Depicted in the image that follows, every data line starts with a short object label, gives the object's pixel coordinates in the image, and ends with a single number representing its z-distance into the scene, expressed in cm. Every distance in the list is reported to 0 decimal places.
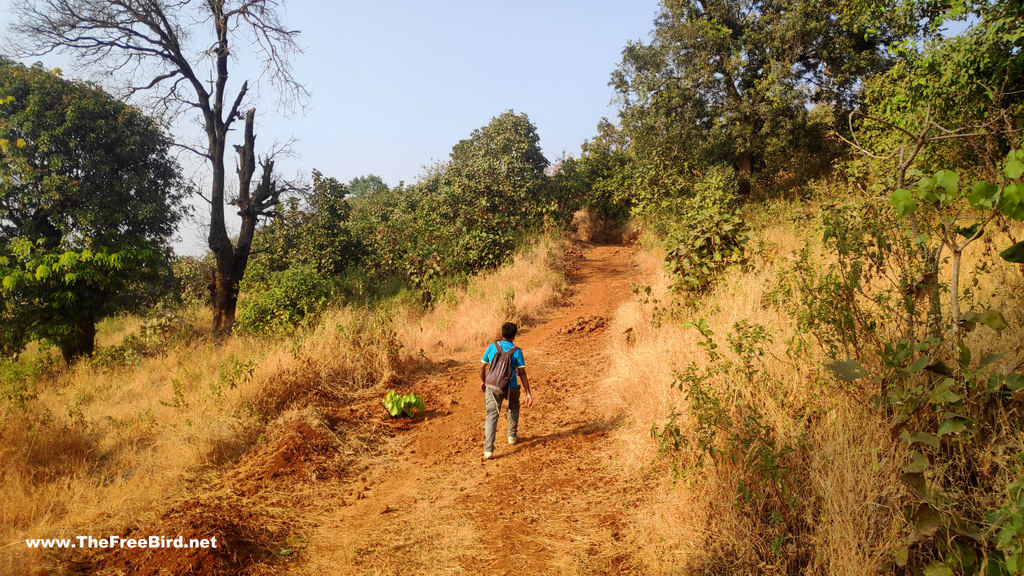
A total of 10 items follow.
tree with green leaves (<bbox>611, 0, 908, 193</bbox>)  1430
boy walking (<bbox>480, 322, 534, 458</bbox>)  492
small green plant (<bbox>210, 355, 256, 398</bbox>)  596
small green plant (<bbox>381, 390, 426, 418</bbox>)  609
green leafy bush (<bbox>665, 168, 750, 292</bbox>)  699
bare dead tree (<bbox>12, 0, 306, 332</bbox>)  1117
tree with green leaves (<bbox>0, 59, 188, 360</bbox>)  946
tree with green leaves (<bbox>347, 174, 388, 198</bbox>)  5566
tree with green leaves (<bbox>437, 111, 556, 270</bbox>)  1323
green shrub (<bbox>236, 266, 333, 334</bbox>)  984
